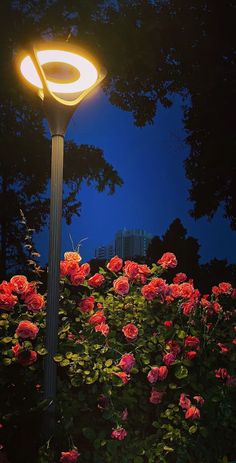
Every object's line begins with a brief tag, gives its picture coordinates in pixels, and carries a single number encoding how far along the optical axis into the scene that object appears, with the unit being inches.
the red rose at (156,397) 141.6
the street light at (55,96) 132.4
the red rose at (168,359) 143.1
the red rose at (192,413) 136.6
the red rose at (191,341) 148.3
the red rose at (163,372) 140.9
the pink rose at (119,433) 130.9
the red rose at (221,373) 150.0
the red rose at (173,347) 146.4
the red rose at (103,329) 144.9
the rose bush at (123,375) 132.5
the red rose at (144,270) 172.9
